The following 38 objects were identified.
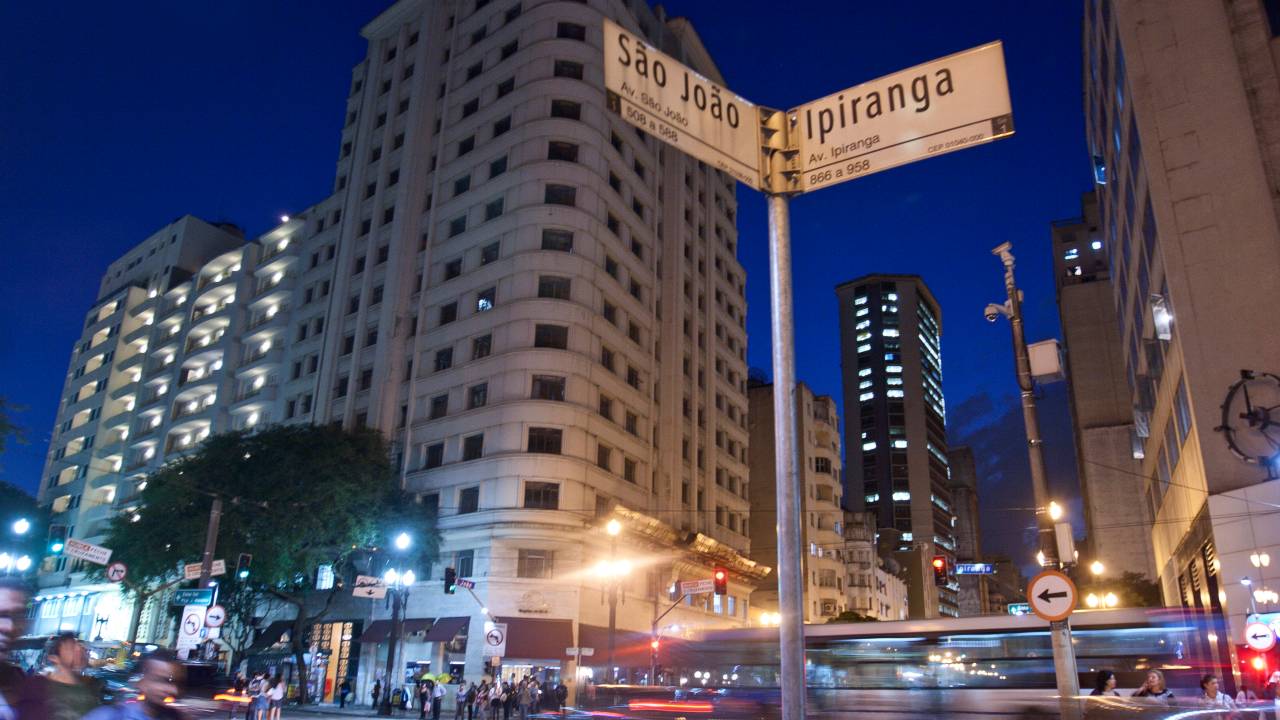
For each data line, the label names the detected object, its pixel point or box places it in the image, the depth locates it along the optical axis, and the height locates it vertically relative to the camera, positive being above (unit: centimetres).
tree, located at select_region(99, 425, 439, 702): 4494 +681
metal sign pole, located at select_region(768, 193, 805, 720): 542 +119
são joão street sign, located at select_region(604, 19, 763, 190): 577 +354
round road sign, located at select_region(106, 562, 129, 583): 3030 +248
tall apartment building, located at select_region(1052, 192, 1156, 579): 7556 +2106
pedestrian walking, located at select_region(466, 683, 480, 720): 3622 -172
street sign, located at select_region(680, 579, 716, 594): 4072 +316
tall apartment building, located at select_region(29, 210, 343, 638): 6619 +2287
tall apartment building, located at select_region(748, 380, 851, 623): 8269 +1509
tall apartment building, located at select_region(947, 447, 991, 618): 19662 +1431
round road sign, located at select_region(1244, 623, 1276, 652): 2030 +68
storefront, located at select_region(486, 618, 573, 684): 4228 +32
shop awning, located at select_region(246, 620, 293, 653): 5050 +80
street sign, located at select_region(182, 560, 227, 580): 3045 +262
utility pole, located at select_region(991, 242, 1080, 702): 1592 +419
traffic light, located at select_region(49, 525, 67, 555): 3009 +352
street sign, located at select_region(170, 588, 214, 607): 2681 +154
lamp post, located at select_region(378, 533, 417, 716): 3856 +258
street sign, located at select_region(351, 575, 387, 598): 3506 +242
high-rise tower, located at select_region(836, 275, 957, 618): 17788 +4849
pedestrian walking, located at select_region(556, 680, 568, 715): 3959 -170
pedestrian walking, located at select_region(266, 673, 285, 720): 2658 -136
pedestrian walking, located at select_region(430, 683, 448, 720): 3544 -173
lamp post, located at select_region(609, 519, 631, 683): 3753 +408
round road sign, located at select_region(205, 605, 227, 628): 2387 +83
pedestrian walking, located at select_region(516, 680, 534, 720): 3381 -166
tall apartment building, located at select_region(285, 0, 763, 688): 4566 +1919
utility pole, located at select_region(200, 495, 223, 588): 2953 +325
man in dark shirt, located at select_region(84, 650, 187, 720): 757 -35
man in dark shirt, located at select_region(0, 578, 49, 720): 617 -25
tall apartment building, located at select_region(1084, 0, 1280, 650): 2912 +1457
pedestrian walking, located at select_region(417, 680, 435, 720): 3638 -174
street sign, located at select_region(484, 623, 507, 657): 3058 +47
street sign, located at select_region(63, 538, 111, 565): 2769 +285
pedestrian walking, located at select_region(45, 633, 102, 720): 647 -28
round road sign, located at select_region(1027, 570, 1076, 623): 1145 +86
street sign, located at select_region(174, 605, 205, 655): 2266 +52
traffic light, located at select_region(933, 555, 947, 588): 2466 +253
